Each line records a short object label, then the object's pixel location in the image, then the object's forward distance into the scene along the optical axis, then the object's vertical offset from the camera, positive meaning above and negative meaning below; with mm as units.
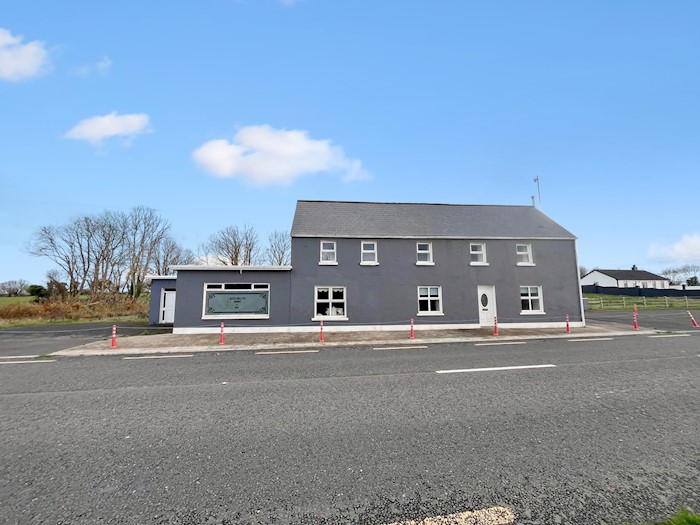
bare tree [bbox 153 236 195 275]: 46875 +7097
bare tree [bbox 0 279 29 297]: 60900 +3495
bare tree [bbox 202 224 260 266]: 45969 +7930
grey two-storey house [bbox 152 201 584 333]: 18281 +1185
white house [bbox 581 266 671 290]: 71875 +4255
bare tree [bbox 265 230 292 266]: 46750 +7122
